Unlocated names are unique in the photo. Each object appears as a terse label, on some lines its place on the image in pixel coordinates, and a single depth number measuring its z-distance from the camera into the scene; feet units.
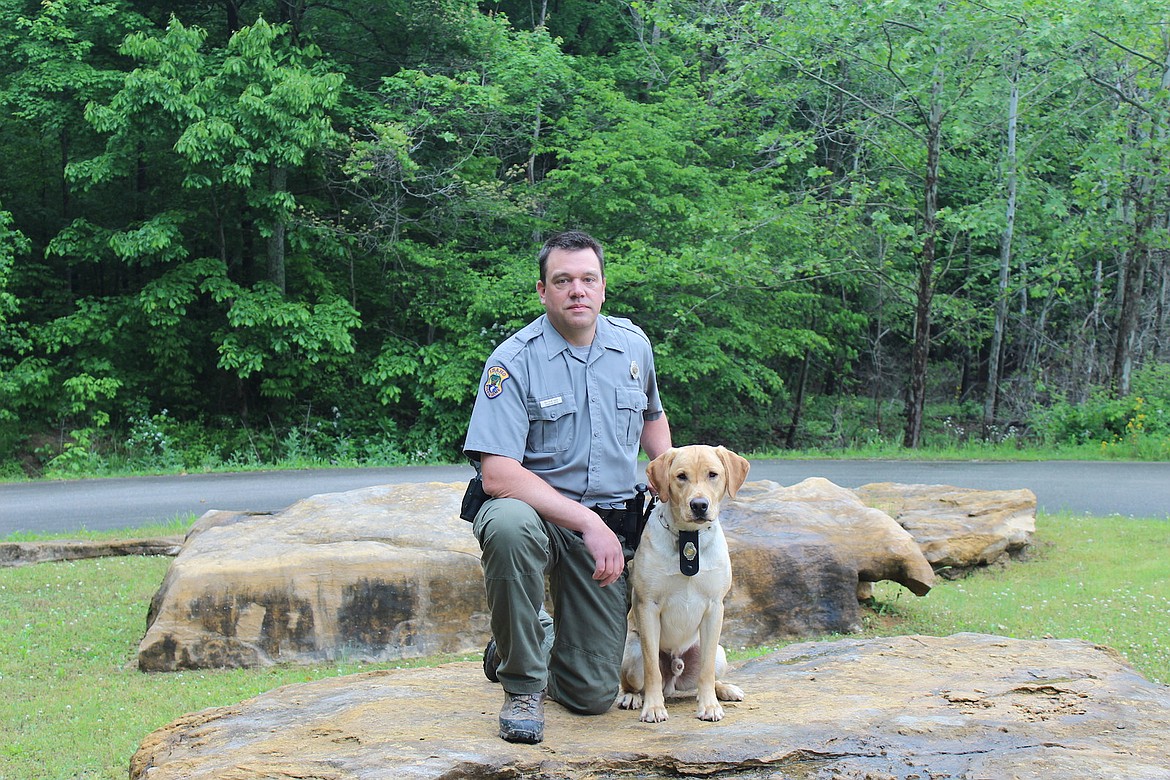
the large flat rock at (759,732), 11.10
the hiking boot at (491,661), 13.50
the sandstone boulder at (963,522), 29.50
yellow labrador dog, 12.19
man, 12.13
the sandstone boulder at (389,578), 20.94
